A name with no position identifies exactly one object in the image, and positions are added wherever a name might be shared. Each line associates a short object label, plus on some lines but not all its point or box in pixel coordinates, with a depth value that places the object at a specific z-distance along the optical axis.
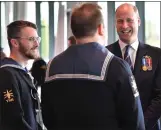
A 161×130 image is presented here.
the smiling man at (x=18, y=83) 3.54
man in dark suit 3.70
